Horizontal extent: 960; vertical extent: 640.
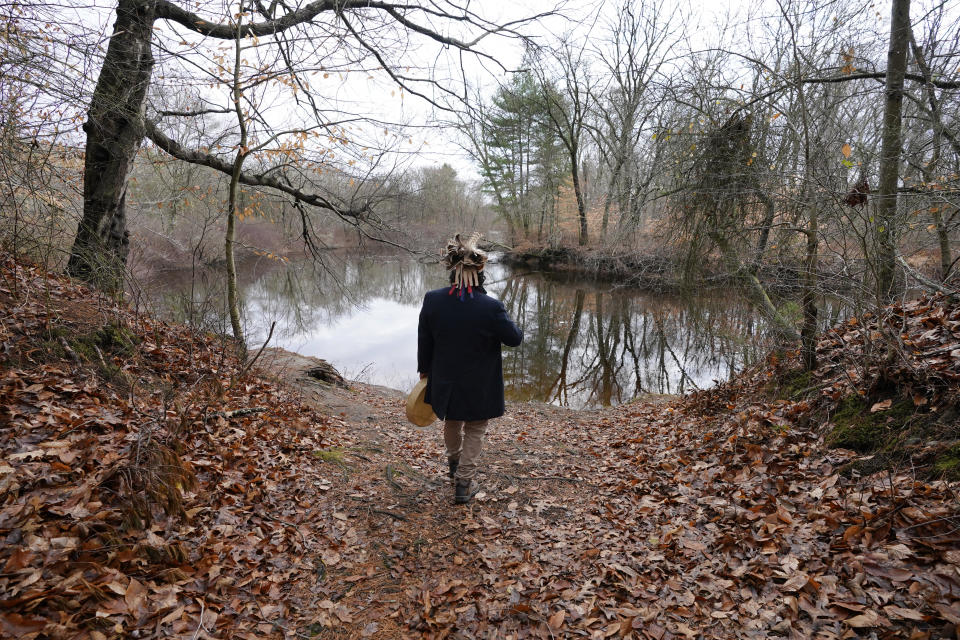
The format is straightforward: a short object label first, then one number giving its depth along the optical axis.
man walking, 3.59
